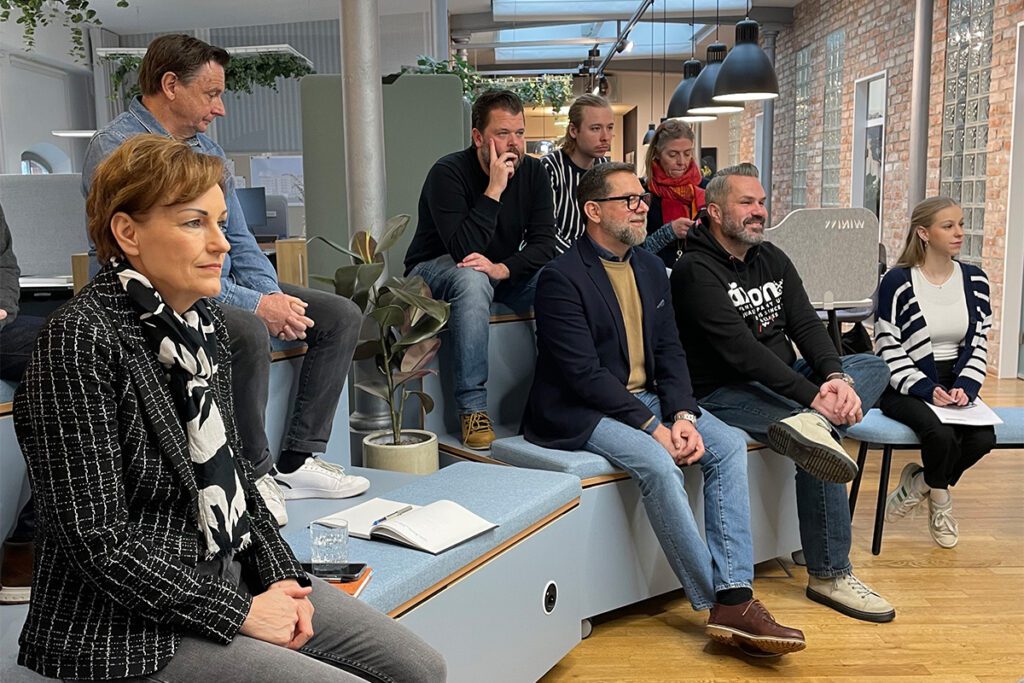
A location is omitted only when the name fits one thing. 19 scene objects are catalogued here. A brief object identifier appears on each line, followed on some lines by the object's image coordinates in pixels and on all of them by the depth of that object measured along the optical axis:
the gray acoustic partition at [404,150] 5.00
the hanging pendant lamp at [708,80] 7.13
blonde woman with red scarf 4.27
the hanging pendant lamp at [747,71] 6.07
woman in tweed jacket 1.39
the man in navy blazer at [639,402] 2.85
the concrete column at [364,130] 3.46
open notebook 2.20
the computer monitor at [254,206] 8.77
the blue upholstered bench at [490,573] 2.10
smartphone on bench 1.96
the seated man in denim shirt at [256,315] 2.51
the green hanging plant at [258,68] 8.09
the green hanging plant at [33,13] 3.08
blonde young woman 3.62
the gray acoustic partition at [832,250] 4.67
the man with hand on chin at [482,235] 3.39
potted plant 3.16
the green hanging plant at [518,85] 5.45
